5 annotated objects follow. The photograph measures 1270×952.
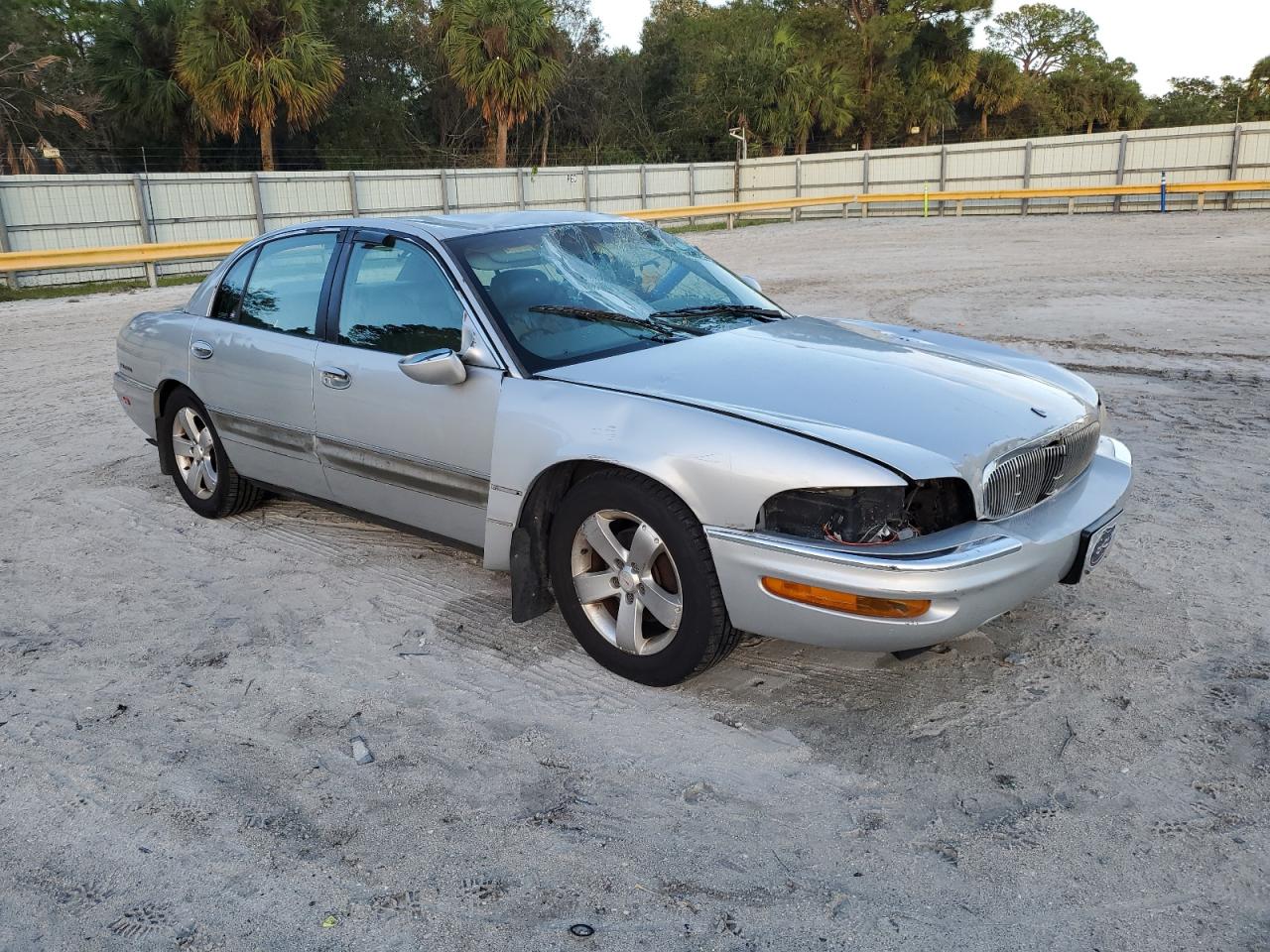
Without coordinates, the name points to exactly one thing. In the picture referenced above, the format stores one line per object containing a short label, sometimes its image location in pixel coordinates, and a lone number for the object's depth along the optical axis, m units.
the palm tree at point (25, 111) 27.78
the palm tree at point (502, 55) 32.31
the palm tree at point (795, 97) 40.19
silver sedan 3.17
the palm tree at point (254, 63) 27.80
